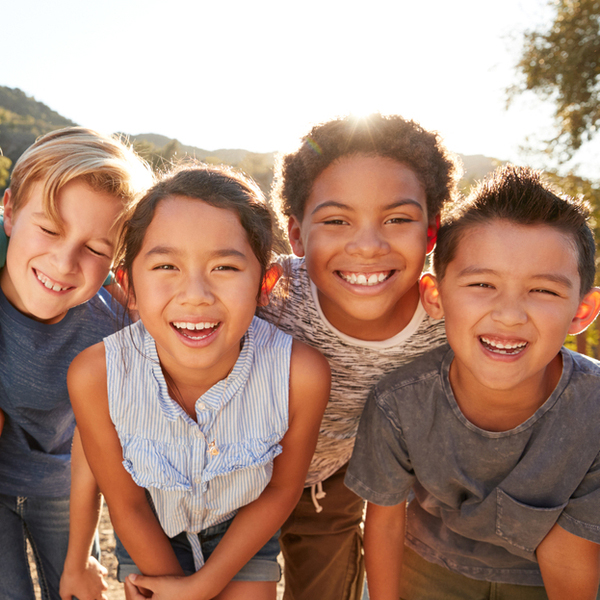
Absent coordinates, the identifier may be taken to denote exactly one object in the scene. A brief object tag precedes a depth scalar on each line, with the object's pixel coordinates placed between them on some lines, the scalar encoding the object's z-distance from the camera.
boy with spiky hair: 0.59
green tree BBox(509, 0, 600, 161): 6.90
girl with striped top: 0.59
